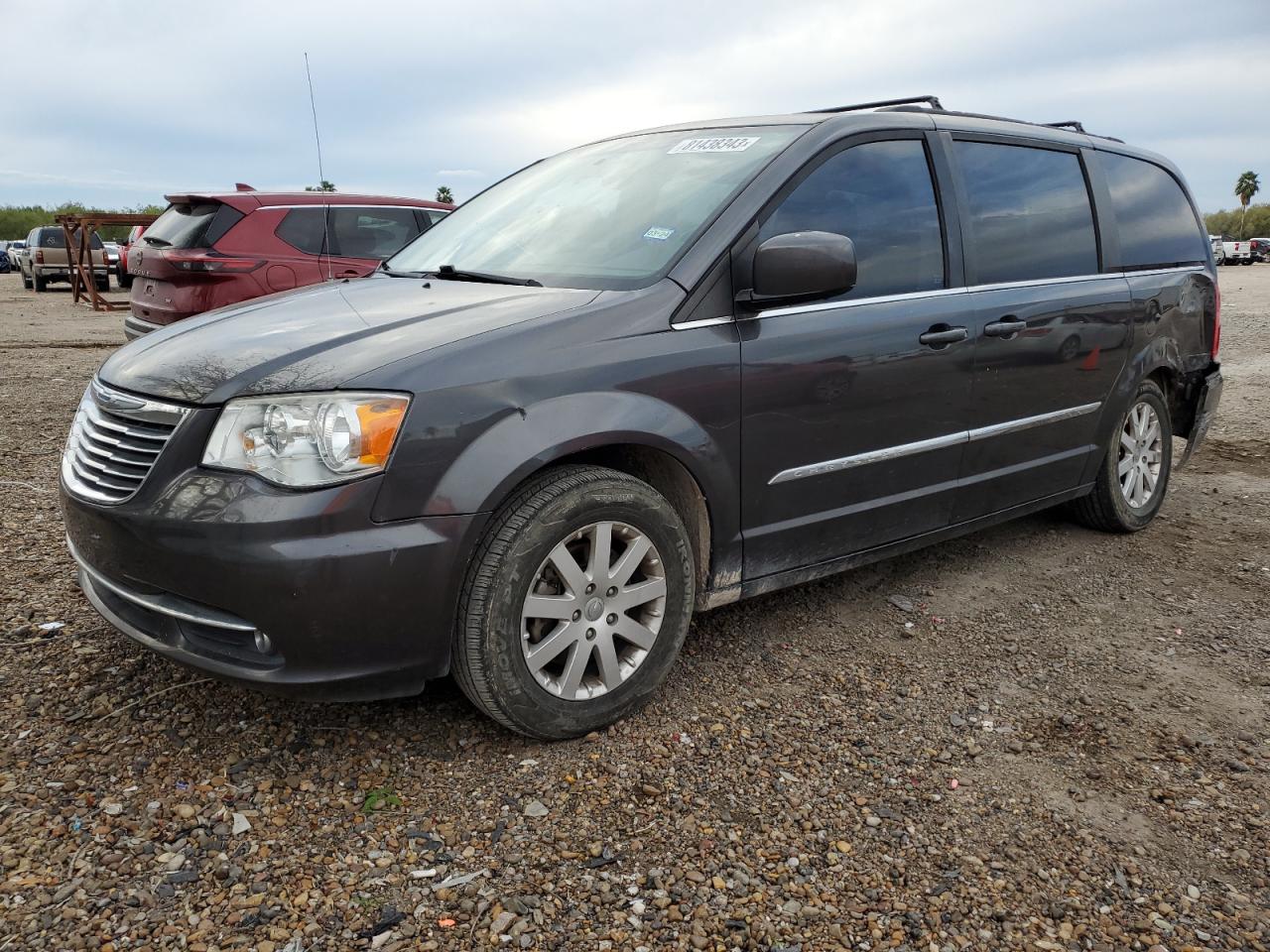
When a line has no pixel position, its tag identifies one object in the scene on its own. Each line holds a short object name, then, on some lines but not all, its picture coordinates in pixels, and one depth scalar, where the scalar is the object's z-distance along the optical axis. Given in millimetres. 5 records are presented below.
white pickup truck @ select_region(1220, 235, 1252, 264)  50625
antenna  8141
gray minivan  2426
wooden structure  17761
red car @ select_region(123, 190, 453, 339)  7430
